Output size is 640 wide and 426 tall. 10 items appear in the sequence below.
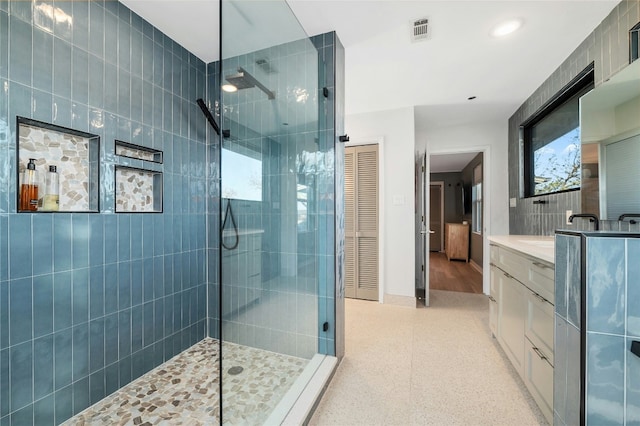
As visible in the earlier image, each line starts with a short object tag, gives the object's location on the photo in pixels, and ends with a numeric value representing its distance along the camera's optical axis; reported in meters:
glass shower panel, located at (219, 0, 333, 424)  1.13
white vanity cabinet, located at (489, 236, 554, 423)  1.31
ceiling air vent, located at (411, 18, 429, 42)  1.78
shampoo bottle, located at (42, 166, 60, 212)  1.39
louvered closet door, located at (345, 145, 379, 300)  3.34
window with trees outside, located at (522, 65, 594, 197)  2.18
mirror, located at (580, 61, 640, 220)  1.46
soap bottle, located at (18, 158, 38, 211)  1.29
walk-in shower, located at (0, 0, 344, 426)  1.23
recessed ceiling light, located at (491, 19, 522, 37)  1.78
